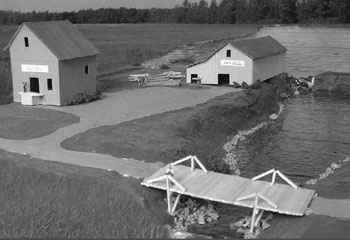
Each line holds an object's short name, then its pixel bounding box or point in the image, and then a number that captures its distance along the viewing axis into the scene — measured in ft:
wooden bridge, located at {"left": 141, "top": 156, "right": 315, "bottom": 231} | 60.80
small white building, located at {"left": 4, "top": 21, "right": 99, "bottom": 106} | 117.80
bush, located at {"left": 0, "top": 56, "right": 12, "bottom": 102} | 138.13
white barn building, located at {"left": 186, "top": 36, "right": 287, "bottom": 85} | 148.15
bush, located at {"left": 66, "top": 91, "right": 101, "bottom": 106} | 120.75
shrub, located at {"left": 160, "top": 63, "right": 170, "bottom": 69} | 197.26
